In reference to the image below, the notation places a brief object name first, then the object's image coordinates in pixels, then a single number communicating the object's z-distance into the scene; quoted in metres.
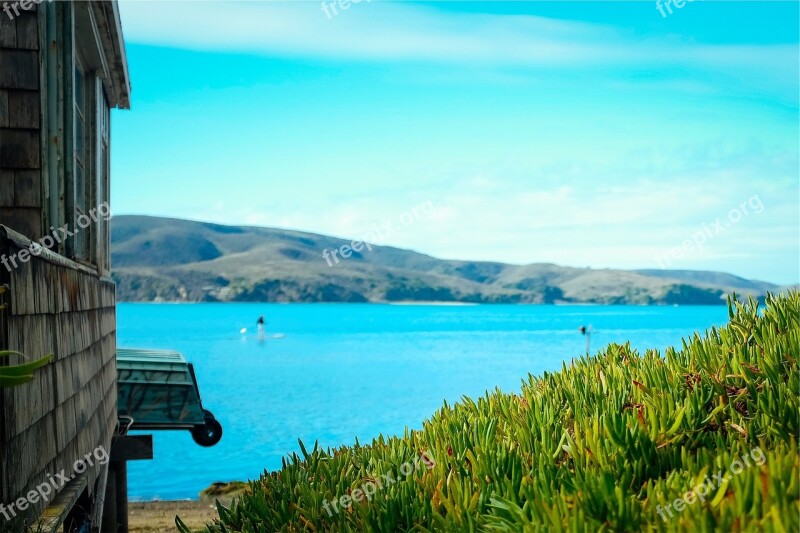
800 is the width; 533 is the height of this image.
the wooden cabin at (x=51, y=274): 4.18
